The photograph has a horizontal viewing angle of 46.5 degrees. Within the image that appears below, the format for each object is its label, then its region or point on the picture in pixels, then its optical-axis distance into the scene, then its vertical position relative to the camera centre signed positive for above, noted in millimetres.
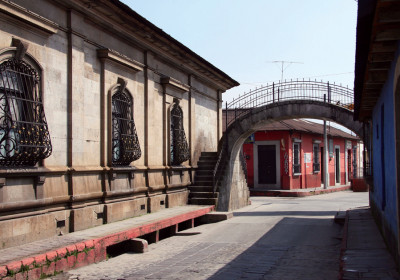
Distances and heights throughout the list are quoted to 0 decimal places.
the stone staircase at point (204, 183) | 15836 -685
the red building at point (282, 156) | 28062 +408
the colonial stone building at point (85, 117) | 8141 +1077
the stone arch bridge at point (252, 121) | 16816 +1583
